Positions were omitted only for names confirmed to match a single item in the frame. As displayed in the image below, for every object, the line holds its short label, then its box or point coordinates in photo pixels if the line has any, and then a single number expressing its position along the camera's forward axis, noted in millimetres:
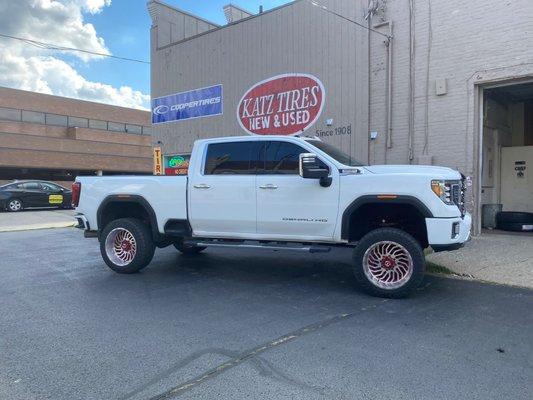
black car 21984
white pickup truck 5832
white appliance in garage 12774
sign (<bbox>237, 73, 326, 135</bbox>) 13016
